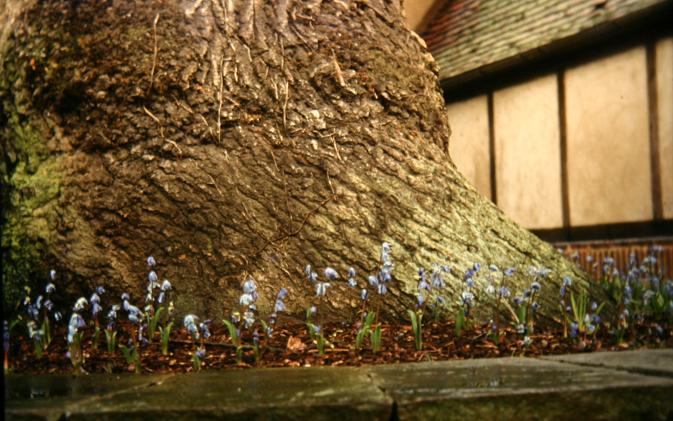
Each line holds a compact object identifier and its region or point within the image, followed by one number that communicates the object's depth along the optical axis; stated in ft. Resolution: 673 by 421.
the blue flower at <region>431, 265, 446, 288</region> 10.94
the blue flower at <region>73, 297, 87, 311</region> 9.57
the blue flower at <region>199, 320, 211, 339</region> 9.68
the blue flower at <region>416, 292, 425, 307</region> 10.74
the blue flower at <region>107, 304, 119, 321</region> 9.94
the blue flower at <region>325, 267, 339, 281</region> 10.07
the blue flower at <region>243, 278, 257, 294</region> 9.67
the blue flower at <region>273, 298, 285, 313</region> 9.92
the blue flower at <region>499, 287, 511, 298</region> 11.18
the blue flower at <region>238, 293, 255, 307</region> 9.36
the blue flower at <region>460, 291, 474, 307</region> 10.78
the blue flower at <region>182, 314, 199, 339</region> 9.10
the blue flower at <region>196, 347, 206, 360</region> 9.12
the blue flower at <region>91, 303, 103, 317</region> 10.05
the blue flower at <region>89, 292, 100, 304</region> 10.16
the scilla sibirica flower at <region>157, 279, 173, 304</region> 10.18
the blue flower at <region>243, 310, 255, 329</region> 9.66
